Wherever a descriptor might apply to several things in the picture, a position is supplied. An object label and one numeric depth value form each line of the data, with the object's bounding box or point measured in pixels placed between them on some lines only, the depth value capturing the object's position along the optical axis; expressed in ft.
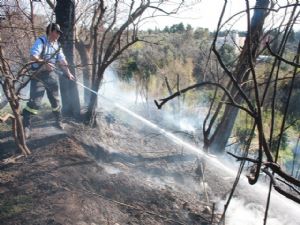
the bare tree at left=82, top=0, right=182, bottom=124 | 15.30
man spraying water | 12.72
